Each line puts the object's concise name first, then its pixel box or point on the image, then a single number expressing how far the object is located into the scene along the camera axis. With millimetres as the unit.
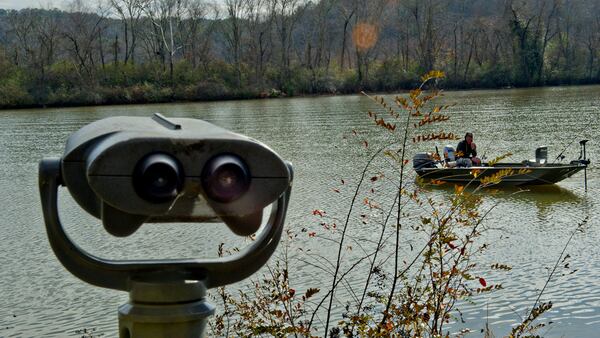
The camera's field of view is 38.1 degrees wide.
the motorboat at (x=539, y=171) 19156
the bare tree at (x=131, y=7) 92500
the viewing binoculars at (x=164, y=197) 1813
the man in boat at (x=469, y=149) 19016
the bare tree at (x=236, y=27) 82675
